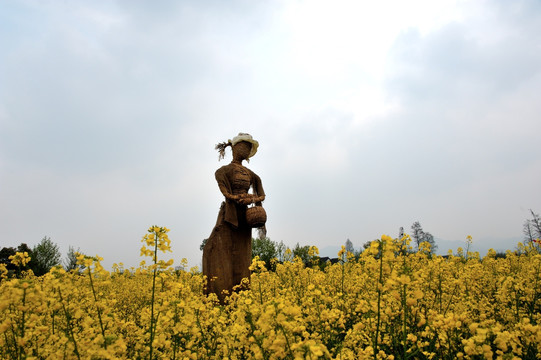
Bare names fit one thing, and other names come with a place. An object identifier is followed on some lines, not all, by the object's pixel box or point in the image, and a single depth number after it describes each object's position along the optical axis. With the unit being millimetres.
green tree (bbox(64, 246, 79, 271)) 26644
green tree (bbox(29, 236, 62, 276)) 26031
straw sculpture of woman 5852
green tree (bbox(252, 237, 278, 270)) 30098
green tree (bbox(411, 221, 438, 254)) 56953
